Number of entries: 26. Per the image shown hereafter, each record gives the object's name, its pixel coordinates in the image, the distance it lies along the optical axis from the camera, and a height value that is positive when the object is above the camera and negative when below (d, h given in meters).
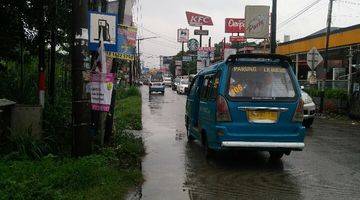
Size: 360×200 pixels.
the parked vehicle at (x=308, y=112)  17.77 -1.19
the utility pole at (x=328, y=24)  27.80 +2.63
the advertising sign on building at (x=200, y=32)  63.57 +4.87
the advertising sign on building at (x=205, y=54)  57.26 +2.11
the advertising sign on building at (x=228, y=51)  32.46 +1.38
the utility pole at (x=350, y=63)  25.59 +0.64
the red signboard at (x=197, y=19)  66.94 +6.65
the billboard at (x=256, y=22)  36.38 +3.52
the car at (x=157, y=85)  51.47 -1.14
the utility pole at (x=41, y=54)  11.61 +0.39
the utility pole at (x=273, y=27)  25.98 +2.27
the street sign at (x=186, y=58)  82.66 +2.32
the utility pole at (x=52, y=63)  12.58 +0.20
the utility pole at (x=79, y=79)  8.44 -0.11
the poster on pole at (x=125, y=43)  10.72 +0.60
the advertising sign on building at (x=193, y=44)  70.49 +3.80
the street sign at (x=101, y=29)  9.37 +0.75
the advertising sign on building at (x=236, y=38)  57.44 +3.77
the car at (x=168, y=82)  86.03 -1.39
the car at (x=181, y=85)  51.93 -1.12
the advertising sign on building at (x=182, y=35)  80.81 +5.67
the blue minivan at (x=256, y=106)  9.62 -0.56
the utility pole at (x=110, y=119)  11.34 -0.96
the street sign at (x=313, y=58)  25.47 +0.81
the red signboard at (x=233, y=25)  62.25 +5.59
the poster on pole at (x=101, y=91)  9.34 -0.32
